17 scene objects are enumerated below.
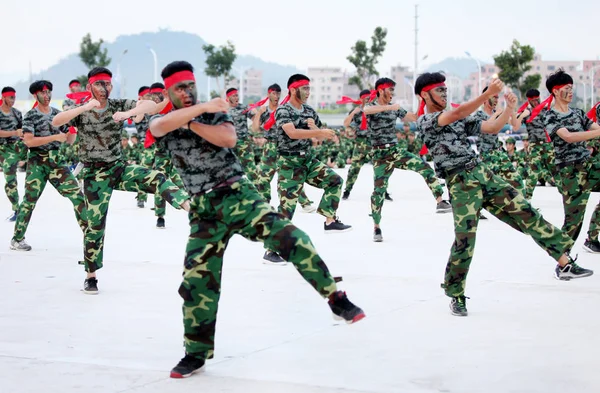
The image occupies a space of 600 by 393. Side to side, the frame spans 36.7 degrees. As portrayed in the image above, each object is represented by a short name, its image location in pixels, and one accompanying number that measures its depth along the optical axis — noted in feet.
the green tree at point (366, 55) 179.83
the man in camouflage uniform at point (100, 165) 26.43
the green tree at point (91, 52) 180.14
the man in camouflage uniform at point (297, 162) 32.53
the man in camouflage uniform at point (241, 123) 58.03
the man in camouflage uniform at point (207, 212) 17.63
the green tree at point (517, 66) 137.49
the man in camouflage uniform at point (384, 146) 37.04
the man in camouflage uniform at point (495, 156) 44.40
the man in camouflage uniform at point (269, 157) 47.50
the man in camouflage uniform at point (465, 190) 22.77
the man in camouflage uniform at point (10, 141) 44.52
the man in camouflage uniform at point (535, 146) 48.75
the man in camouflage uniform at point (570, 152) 29.55
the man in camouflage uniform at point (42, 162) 31.58
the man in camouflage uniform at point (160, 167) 40.86
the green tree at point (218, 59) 192.34
